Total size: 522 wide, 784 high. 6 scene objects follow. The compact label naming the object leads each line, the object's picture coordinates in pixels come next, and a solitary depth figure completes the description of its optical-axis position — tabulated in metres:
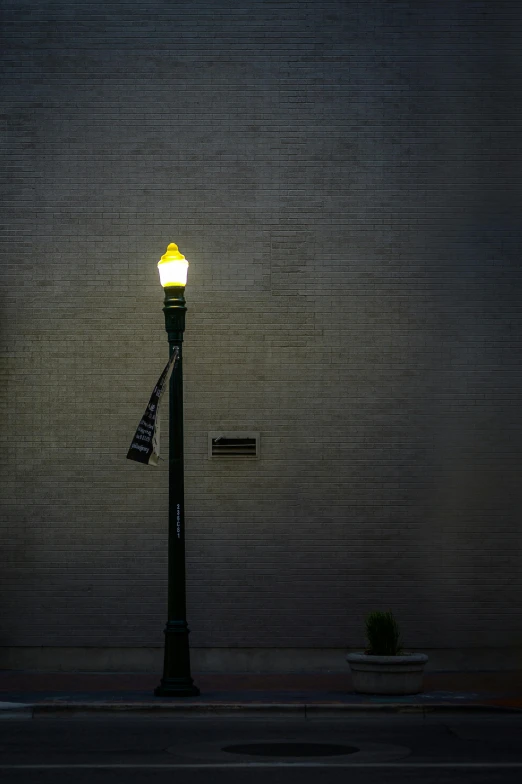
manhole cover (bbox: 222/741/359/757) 10.83
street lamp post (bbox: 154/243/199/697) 13.96
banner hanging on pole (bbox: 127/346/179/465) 14.01
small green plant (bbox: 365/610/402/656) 13.96
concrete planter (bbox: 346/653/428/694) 13.81
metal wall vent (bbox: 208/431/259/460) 16.67
